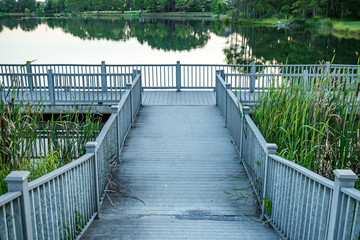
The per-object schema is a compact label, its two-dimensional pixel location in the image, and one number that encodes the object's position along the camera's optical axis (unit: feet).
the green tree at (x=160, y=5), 365.20
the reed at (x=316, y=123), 14.78
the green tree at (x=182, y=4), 361.02
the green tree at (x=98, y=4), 407.85
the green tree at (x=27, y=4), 421.59
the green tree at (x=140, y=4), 387.75
